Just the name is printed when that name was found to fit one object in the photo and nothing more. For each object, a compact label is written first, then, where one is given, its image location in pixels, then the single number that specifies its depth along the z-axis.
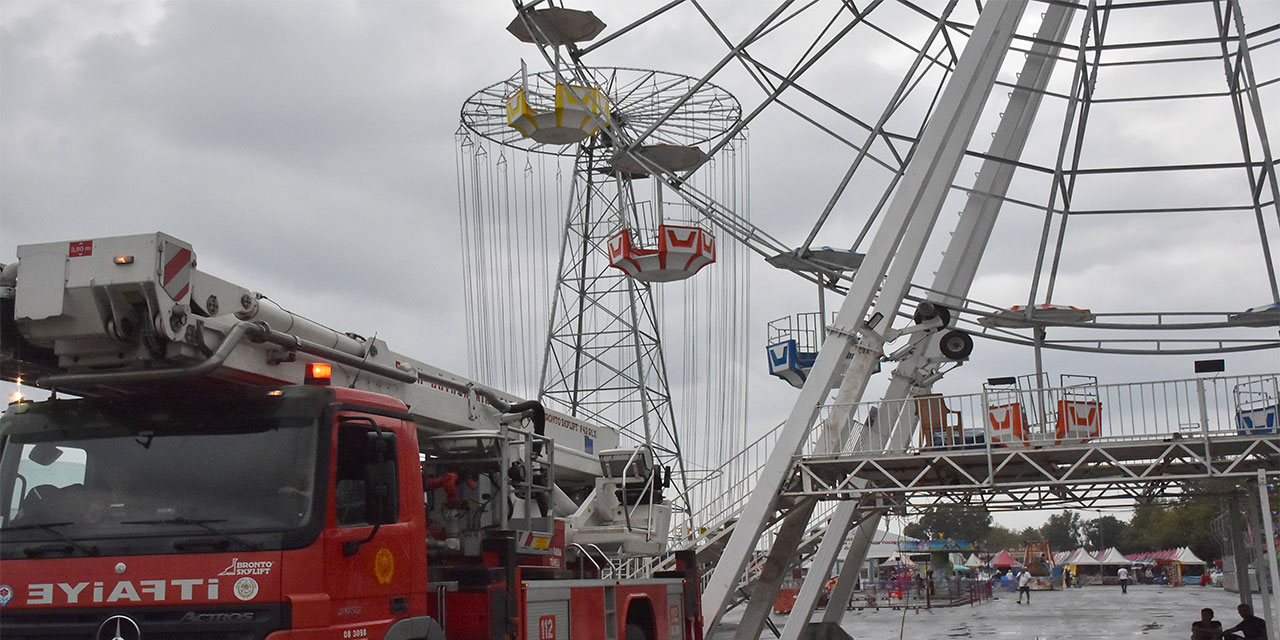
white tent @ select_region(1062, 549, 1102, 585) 85.50
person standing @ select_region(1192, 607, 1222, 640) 19.52
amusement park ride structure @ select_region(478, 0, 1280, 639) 18.66
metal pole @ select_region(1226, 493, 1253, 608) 21.42
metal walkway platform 18.17
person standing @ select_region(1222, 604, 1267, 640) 19.19
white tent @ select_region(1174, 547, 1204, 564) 85.94
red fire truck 8.48
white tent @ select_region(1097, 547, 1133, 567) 84.42
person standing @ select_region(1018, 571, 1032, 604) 55.84
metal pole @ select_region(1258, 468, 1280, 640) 16.95
